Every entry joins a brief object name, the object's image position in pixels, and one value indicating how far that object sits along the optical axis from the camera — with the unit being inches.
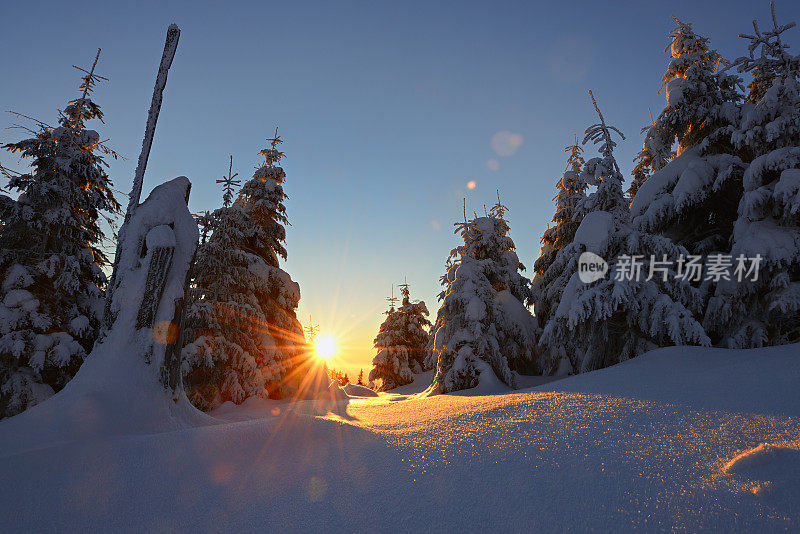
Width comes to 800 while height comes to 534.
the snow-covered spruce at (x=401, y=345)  1040.2
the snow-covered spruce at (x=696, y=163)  448.5
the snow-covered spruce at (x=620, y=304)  364.8
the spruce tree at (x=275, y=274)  687.1
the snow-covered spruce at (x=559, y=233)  731.4
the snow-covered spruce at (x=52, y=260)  450.0
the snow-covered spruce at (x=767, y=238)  350.3
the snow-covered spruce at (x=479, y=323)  597.6
